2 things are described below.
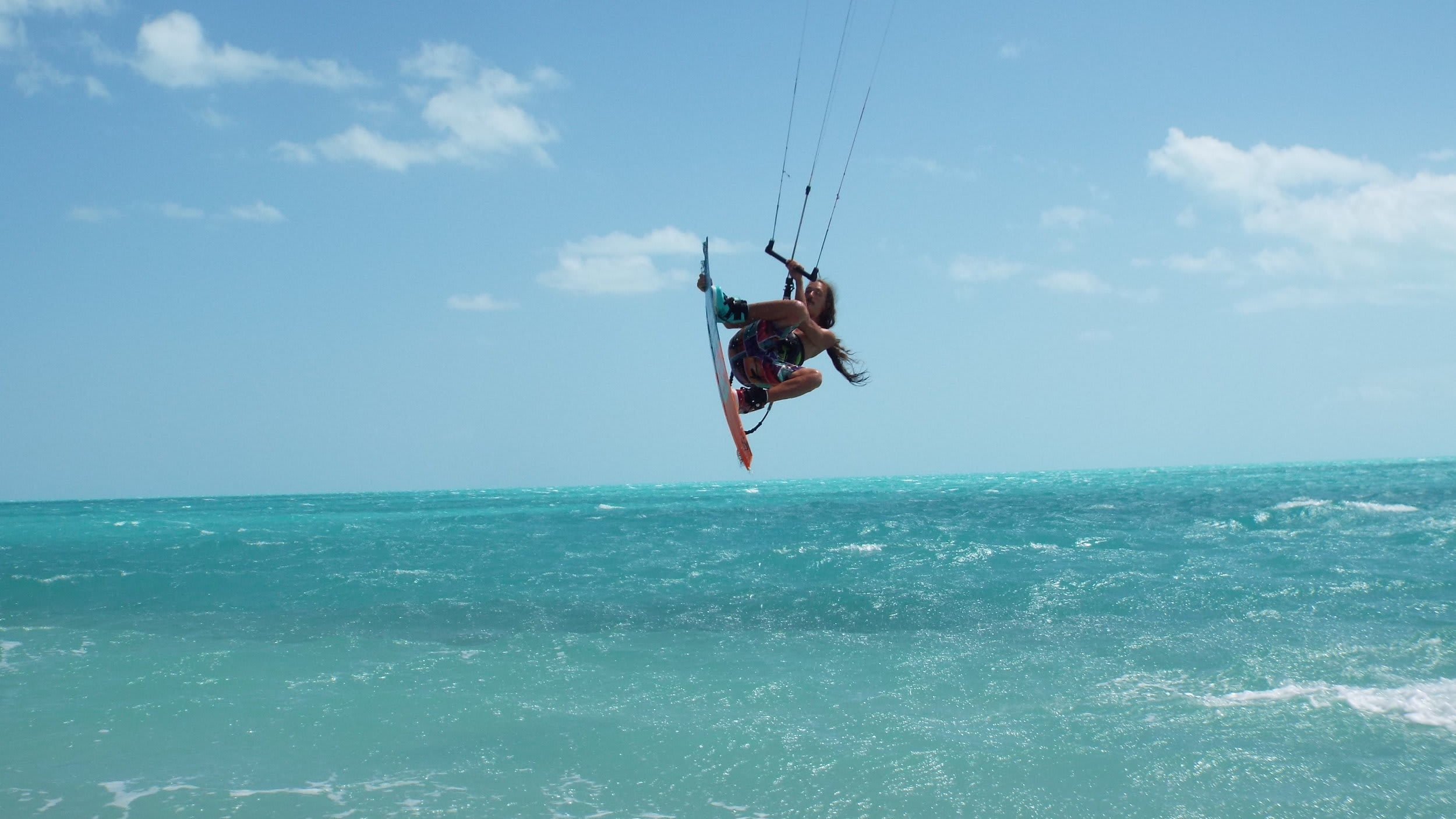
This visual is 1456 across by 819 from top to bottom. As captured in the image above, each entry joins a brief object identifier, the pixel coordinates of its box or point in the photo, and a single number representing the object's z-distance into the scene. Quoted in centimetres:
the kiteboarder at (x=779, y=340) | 855
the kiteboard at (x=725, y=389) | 862
